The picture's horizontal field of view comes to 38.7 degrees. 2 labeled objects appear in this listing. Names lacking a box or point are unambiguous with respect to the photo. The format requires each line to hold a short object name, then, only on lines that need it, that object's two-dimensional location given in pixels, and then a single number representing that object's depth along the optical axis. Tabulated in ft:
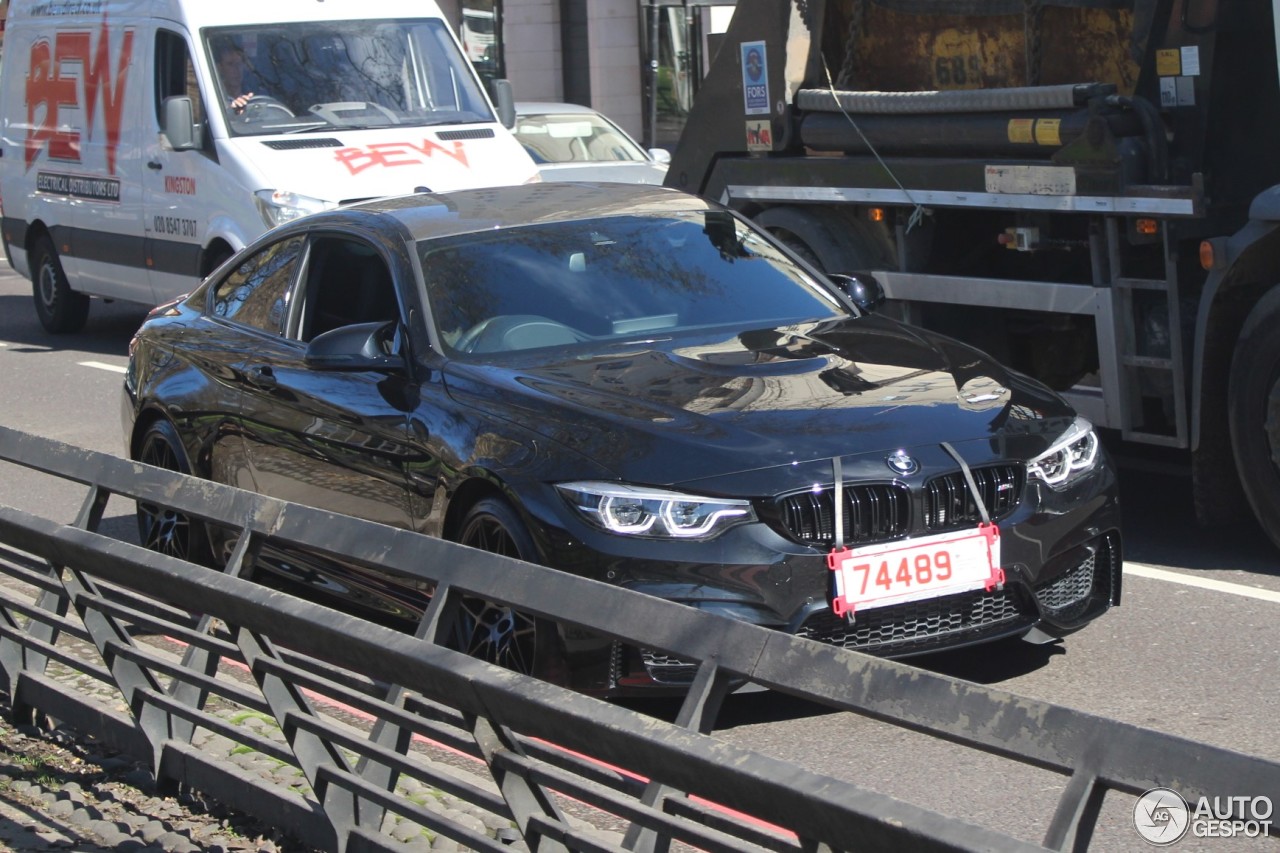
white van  40.88
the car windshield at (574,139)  59.31
